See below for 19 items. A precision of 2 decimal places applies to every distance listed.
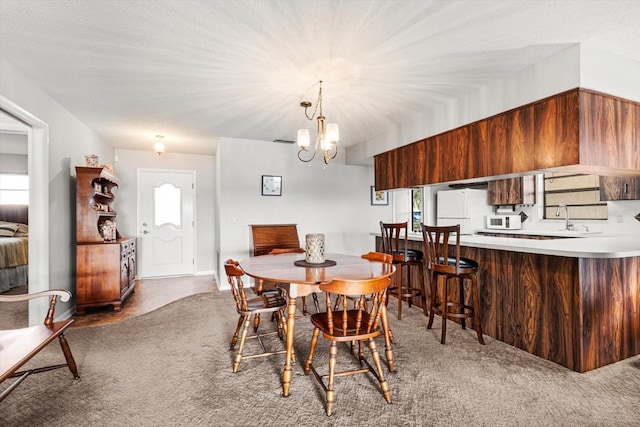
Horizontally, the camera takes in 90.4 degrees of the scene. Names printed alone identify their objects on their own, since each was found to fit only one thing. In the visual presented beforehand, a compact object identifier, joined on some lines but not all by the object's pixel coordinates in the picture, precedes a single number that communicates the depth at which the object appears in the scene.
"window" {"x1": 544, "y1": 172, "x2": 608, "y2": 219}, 4.45
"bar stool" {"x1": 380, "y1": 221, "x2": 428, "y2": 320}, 3.43
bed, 4.67
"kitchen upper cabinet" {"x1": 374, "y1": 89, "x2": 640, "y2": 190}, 2.44
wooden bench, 1.62
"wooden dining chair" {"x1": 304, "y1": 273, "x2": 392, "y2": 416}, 1.81
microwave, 5.20
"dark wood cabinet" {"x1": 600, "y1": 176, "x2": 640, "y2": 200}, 3.76
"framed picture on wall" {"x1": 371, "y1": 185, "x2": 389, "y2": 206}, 6.18
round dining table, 2.03
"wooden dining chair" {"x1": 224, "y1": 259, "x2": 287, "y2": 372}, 2.30
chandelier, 2.78
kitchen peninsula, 2.29
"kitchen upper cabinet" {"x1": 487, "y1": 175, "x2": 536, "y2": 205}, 5.12
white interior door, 5.85
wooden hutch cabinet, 3.68
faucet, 4.57
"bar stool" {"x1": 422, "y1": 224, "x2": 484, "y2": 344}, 2.74
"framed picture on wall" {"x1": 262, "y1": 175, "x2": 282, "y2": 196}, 5.28
